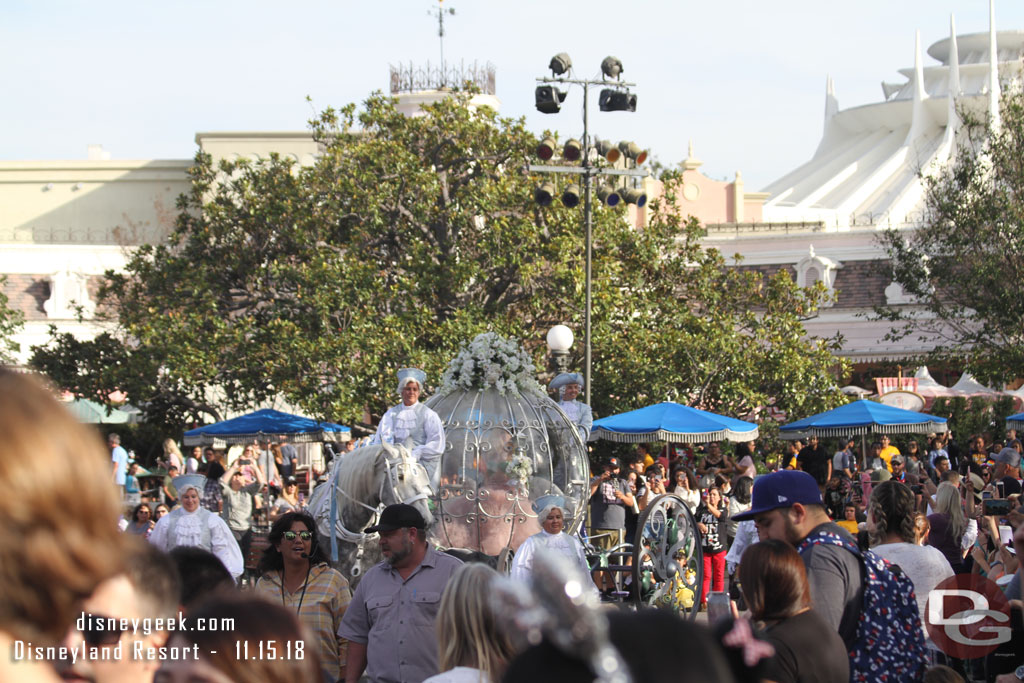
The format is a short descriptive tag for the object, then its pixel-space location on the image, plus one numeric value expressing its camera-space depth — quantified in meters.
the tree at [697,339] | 23.03
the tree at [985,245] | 27.22
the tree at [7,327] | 32.28
